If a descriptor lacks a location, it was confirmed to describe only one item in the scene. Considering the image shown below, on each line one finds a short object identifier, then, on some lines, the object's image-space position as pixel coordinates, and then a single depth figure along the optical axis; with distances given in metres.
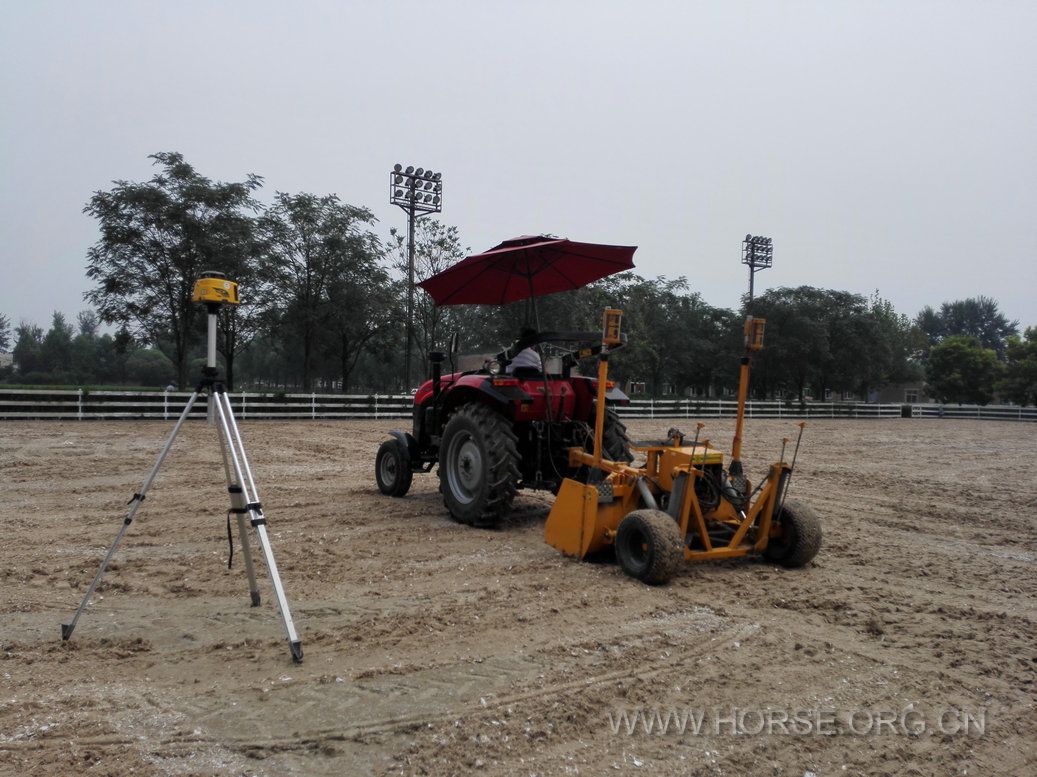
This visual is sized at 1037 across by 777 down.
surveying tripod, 3.74
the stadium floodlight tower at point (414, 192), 29.70
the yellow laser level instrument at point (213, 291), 3.87
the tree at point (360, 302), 29.41
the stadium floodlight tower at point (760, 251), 45.81
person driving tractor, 6.74
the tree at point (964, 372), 48.59
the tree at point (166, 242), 25.77
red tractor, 6.36
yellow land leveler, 5.09
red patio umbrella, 6.22
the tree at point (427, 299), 32.00
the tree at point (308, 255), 29.36
